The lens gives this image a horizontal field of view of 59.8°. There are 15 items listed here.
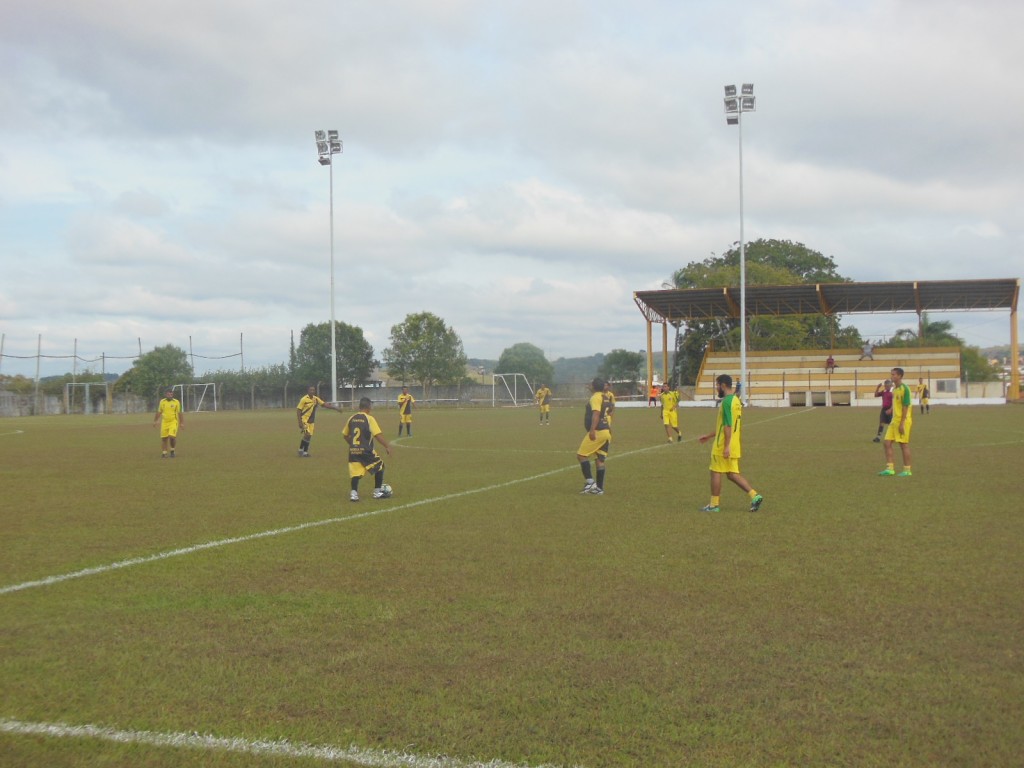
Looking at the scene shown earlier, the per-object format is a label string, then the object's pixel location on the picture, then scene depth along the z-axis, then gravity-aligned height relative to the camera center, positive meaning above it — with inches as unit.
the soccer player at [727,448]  447.2 -32.4
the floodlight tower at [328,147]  2177.7 +601.0
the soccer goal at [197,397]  3053.6 -9.8
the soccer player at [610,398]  559.1 -8.1
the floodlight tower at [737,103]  2000.5 +630.9
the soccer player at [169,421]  848.3 -25.3
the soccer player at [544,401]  1539.0 -25.1
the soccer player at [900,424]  605.6 -30.2
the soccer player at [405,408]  1197.9 -24.4
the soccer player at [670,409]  1016.9 -28.0
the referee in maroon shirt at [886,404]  868.6 -23.3
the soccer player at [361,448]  505.0 -32.5
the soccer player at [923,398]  1736.2 -37.8
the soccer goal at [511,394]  2926.7 -22.8
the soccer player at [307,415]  858.8 -22.6
